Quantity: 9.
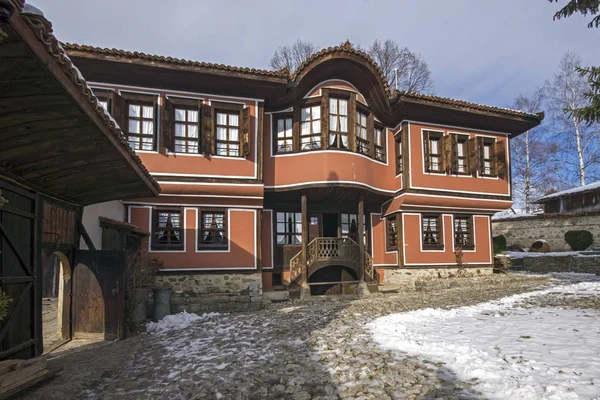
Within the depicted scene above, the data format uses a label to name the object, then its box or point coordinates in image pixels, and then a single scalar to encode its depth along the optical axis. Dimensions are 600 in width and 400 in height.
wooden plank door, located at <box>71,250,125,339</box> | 6.86
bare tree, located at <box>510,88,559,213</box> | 28.00
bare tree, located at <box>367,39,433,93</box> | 25.52
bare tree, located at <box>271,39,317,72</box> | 27.55
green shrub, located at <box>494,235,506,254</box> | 21.59
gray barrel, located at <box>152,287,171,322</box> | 8.72
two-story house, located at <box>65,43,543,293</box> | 10.44
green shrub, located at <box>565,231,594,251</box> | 19.88
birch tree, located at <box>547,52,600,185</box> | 24.32
